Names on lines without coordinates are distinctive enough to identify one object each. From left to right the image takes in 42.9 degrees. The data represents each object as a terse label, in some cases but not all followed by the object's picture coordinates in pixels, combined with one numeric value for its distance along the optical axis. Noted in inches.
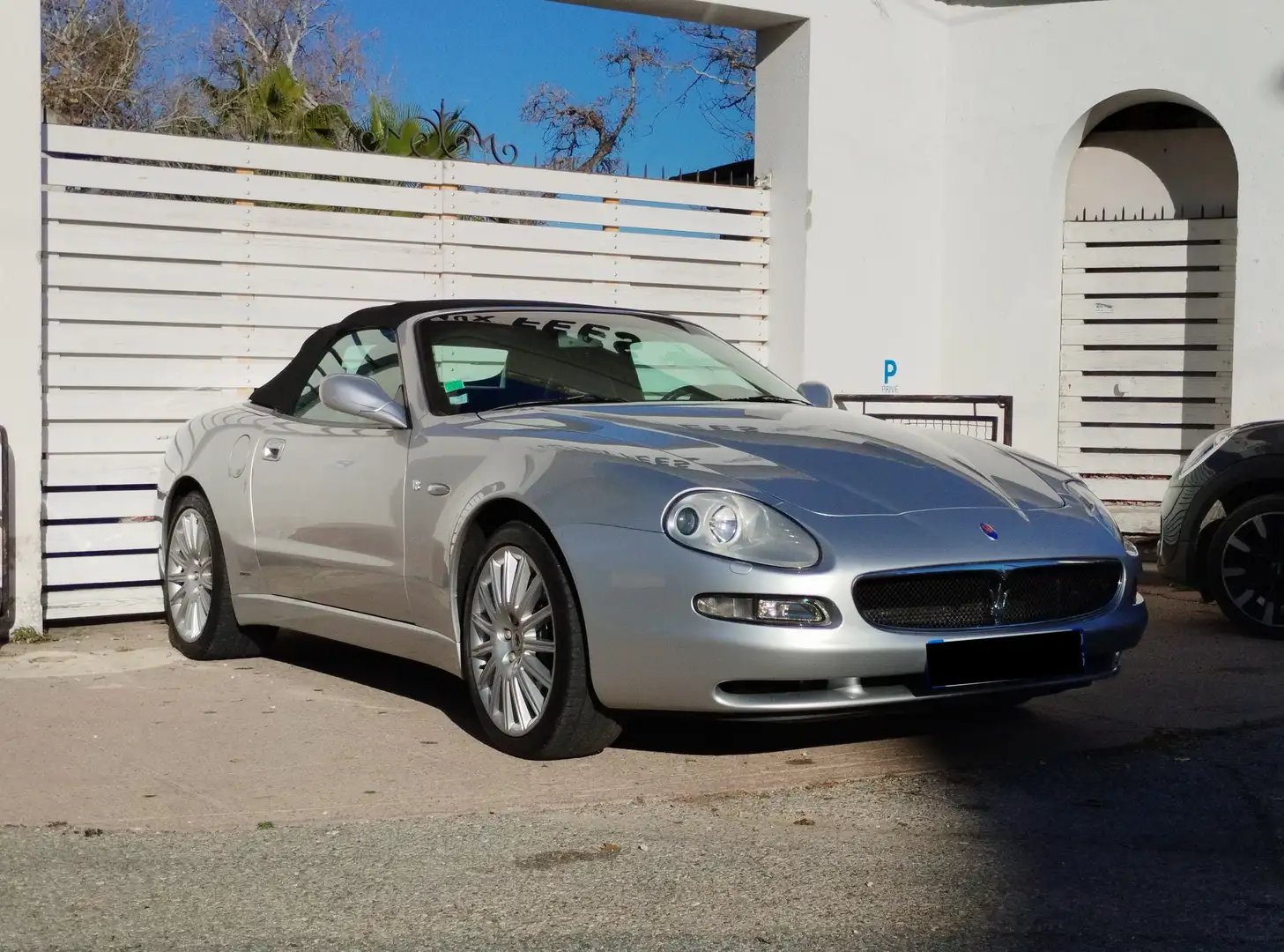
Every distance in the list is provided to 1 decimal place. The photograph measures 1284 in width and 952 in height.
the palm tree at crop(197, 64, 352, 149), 797.9
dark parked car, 307.7
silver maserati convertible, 178.2
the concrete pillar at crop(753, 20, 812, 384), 424.8
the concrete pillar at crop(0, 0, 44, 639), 316.8
